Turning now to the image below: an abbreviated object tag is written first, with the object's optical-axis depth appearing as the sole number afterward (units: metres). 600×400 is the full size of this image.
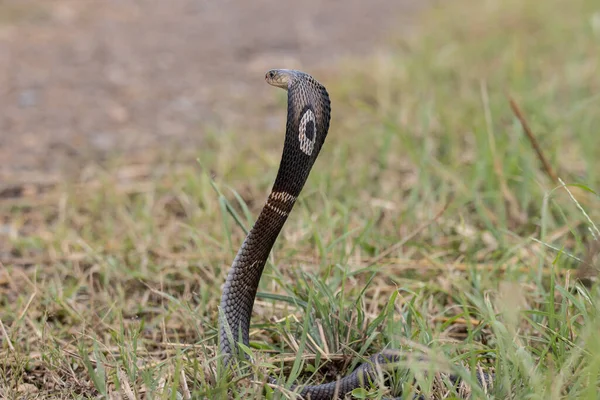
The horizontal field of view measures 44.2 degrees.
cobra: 2.20
